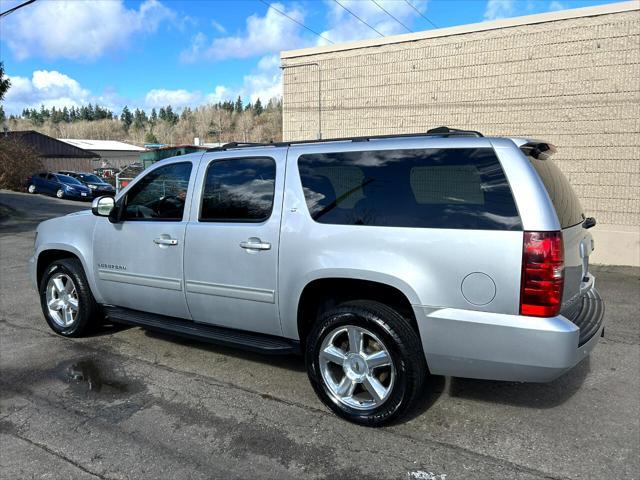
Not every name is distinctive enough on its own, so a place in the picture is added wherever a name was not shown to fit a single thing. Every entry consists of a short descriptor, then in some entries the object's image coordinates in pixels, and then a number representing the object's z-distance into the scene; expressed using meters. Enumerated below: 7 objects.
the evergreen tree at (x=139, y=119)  148.25
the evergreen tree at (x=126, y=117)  156.59
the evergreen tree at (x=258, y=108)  140.39
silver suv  2.96
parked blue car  27.95
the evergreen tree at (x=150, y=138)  117.02
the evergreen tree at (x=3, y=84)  14.99
